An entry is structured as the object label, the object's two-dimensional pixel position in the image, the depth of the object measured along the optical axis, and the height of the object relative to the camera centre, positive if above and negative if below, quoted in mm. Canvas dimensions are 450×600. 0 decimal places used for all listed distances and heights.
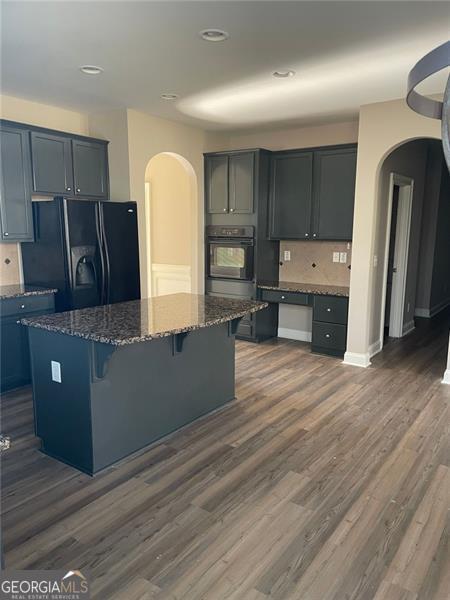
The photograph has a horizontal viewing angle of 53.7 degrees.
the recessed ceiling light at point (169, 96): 4195 +1230
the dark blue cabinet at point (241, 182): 5594 +573
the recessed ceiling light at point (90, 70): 3398 +1202
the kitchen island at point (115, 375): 2695 -990
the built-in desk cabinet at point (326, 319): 5098 -1050
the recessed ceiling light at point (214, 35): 2775 +1211
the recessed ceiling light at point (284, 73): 3512 +1229
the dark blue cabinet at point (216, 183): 5817 +574
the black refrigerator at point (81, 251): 4203 -243
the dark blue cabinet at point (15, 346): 3994 -1100
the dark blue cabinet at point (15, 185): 4035 +370
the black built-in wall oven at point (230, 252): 5695 -324
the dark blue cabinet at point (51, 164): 4266 +607
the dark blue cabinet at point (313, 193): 5121 +417
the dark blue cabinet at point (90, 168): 4660 +615
